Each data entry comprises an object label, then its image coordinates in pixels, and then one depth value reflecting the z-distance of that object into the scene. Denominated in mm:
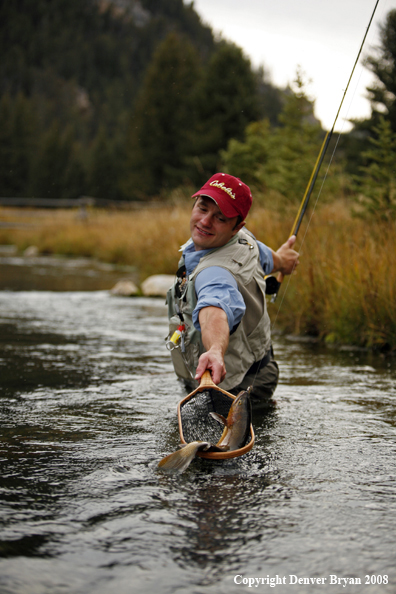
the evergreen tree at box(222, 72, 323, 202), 9164
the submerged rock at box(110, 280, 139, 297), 9336
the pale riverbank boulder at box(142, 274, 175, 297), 9219
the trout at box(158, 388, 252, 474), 2346
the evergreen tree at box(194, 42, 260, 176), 32469
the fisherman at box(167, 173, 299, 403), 2717
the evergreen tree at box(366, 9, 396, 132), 20484
